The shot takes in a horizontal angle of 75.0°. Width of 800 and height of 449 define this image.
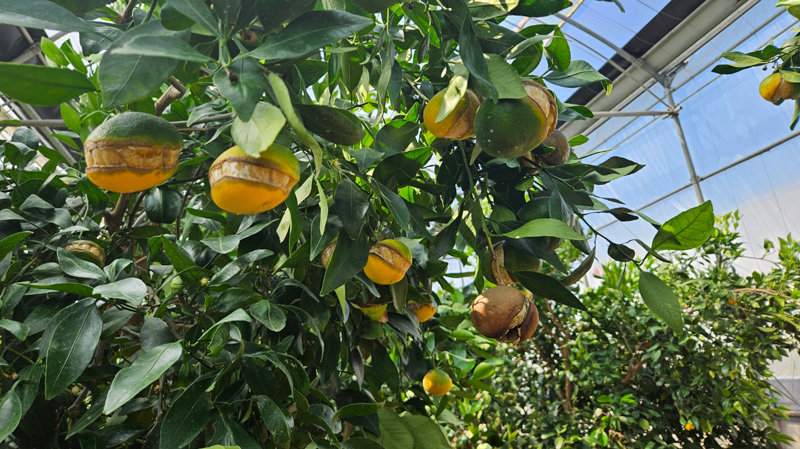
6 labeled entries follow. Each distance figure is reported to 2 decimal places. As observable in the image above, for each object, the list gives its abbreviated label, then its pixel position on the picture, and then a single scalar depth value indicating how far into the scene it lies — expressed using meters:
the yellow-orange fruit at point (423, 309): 0.81
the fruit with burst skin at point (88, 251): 0.66
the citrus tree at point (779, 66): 0.95
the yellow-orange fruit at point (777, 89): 1.01
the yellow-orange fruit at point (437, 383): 0.95
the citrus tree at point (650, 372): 2.13
